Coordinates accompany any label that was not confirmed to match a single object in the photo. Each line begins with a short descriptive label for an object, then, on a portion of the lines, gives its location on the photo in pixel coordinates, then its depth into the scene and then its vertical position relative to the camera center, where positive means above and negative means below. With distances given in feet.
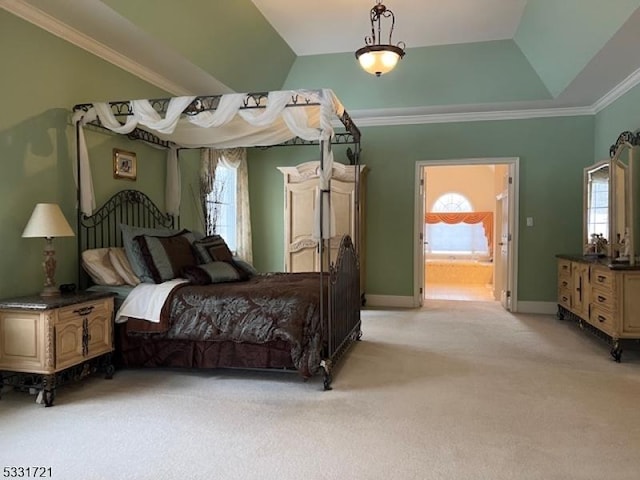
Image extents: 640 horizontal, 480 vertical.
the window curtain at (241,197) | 20.81 +1.59
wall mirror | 14.84 +0.95
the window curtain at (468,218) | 36.35 +0.91
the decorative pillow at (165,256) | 12.70 -0.69
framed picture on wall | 14.19 +2.09
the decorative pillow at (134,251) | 12.67 -0.54
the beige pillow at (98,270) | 12.42 -1.02
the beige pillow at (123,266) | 12.77 -0.96
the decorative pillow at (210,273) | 13.04 -1.21
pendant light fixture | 12.69 +4.83
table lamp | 10.37 +0.05
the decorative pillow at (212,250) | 14.57 -0.60
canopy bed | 11.11 -1.51
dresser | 13.01 -2.09
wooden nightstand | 9.75 -2.33
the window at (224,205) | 19.75 +1.14
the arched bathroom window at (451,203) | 37.47 +2.14
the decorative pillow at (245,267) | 14.87 -1.18
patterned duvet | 10.98 -2.11
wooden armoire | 20.18 +0.97
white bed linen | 11.65 -1.80
